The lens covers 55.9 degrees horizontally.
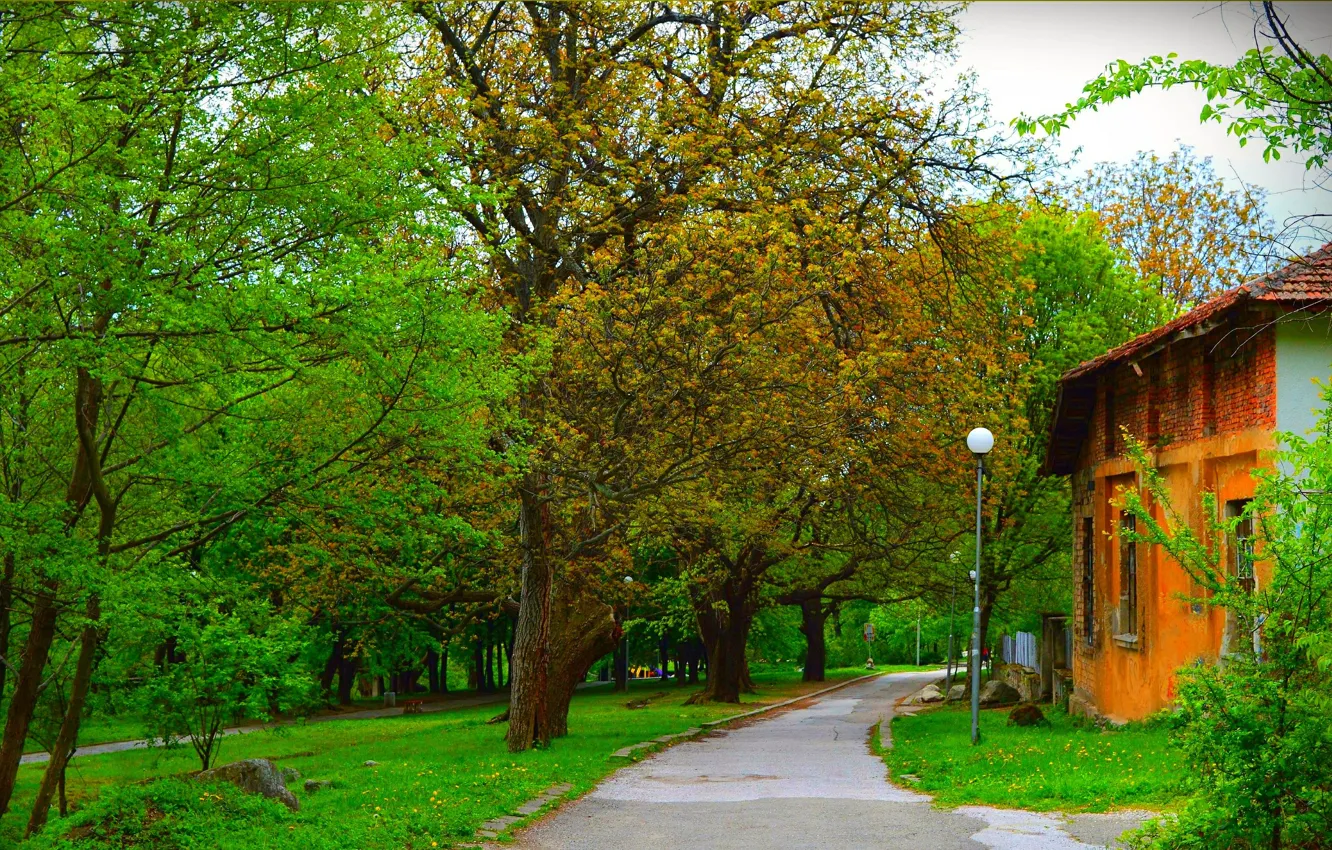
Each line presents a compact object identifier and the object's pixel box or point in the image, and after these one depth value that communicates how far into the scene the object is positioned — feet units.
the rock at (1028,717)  79.51
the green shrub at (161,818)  32.17
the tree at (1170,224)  114.21
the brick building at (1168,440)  52.11
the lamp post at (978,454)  60.08
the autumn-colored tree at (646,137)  53.83
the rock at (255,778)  42.04
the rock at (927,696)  134.50
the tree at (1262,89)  23.16
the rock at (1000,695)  112.47
